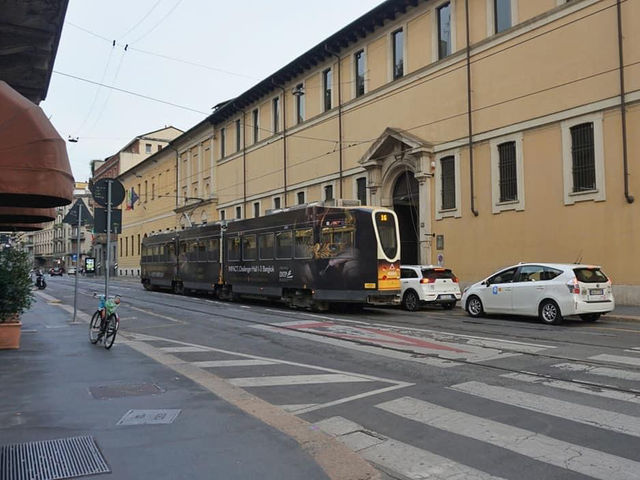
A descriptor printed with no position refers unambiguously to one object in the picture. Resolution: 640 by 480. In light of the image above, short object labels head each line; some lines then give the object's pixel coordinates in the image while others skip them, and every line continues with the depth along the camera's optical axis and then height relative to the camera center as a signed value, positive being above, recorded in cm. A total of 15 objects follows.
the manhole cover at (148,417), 565 -155
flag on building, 6255 +798
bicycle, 1059 -109
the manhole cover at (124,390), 682 -155
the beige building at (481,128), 1919 +595
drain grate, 430 -156
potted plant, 1018 -47
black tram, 1795 +29
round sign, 1255 +168
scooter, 3476 -97
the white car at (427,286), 1961 -80
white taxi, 1420 -77
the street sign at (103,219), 1291 +110
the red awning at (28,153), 582 +122
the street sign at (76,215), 1522 +142
